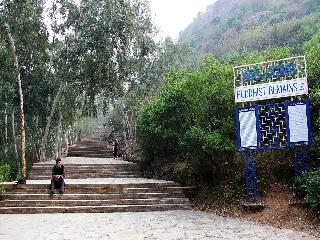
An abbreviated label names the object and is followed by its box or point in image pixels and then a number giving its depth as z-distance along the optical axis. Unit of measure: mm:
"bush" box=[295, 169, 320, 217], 8008
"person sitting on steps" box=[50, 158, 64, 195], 12297
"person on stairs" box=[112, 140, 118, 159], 25003
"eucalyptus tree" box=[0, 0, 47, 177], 19109
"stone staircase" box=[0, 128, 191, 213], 11133
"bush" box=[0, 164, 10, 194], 12844
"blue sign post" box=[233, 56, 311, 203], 9289
